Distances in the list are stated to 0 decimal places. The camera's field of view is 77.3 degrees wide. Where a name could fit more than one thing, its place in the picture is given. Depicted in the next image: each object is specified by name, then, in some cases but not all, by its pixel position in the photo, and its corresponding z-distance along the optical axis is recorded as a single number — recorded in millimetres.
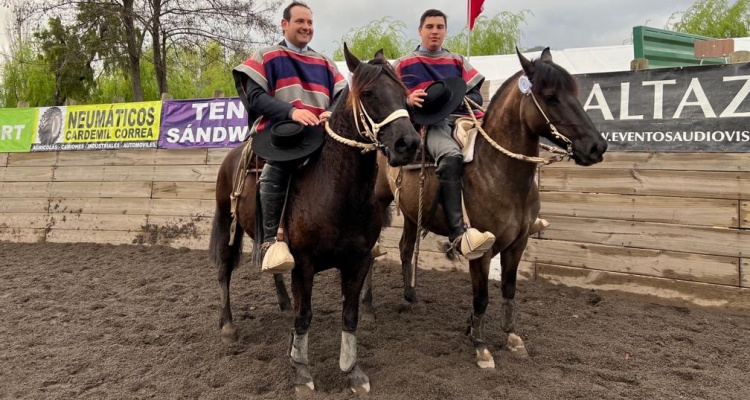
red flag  5593
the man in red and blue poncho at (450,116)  2936
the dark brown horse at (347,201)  2361
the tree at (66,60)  11219
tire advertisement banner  7152
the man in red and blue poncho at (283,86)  2787
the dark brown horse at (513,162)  2873
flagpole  5583
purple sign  6559
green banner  7863
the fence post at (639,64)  4648
